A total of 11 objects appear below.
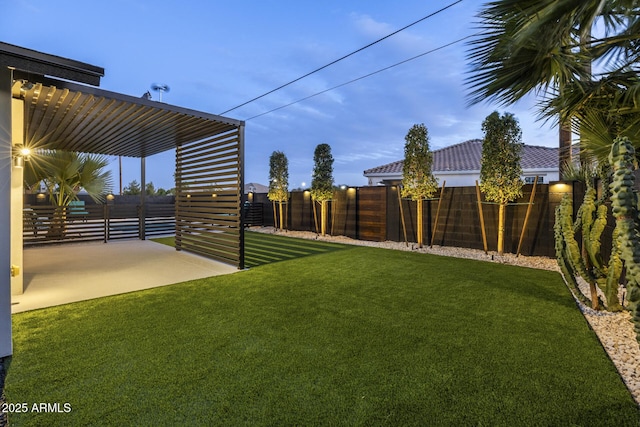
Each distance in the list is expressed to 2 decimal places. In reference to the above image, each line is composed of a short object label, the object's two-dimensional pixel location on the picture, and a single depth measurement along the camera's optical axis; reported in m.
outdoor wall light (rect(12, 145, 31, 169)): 3.88
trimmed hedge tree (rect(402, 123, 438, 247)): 6.70
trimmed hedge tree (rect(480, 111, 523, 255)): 5.55
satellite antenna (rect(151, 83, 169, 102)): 9.27
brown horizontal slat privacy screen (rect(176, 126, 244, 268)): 5.03
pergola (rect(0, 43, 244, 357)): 2.30
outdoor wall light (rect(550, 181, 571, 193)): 5.29
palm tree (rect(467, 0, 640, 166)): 1.51
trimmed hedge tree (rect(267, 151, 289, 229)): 10.06
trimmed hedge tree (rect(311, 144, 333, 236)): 8.81
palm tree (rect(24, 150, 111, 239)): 6.73
